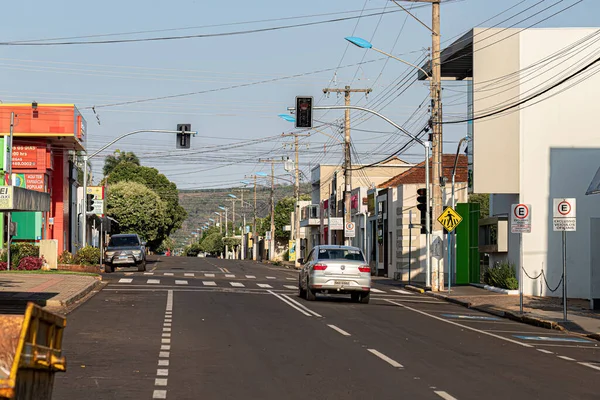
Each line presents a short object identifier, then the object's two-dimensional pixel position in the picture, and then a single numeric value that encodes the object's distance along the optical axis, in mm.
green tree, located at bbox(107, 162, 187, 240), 106625
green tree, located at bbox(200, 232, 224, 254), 175250
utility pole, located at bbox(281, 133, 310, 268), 80875
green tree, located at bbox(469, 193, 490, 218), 73181
